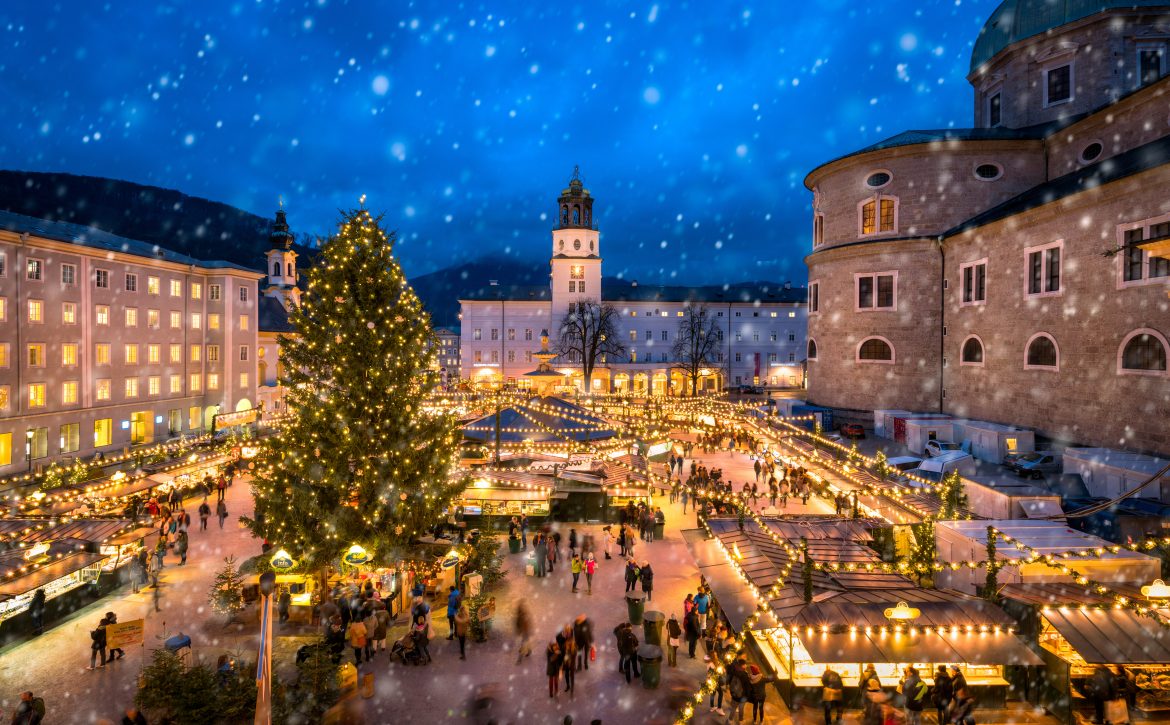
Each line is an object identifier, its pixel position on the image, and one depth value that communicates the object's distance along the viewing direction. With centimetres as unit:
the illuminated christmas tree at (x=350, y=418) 1372
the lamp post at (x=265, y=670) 714
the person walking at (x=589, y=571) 1558
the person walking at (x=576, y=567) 1569
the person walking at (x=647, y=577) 1499
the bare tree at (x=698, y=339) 6944
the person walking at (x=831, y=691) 984
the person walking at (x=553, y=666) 1098
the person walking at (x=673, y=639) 1212
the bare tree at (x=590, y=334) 6594
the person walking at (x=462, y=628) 1240
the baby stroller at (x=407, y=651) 1220
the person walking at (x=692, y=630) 1266
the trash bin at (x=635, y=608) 1394
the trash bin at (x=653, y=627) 1257
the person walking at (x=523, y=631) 1239
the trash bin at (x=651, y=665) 1125
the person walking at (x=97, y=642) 1198
